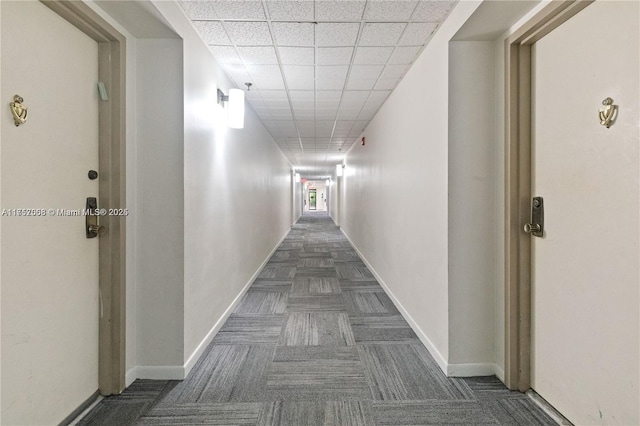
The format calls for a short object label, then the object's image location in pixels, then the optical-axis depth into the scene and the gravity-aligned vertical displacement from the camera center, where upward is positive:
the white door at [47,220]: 1.12 -0.04
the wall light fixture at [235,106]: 2.40 +0.87
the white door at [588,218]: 1.12 -0.04
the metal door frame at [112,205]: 1.60 +0.02
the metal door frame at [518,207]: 1.64 +0.01
